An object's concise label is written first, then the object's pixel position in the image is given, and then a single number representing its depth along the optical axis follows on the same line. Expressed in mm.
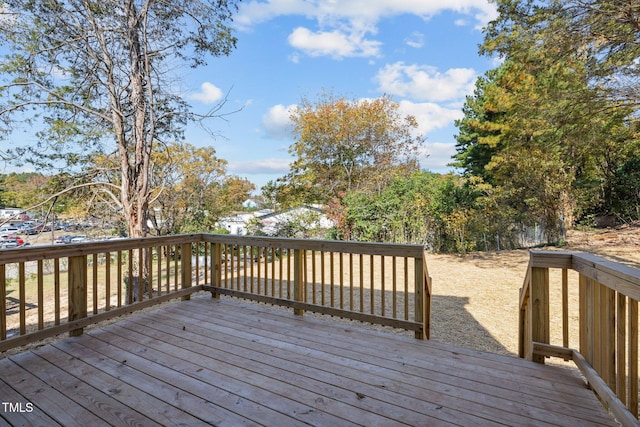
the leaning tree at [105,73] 5223
